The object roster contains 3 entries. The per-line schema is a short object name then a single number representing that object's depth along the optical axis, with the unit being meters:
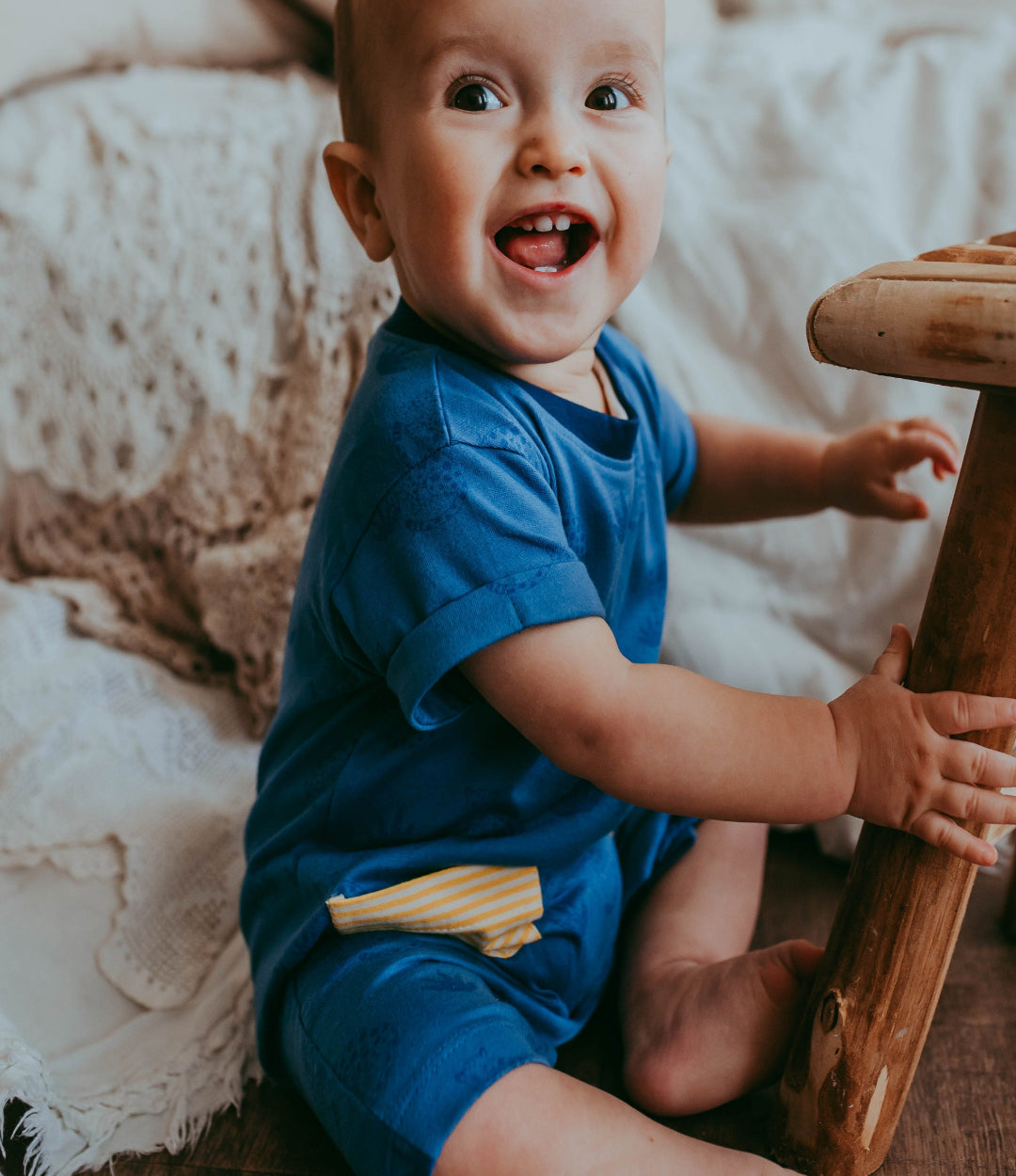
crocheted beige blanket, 0.93
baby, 0.53
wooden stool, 0.42
